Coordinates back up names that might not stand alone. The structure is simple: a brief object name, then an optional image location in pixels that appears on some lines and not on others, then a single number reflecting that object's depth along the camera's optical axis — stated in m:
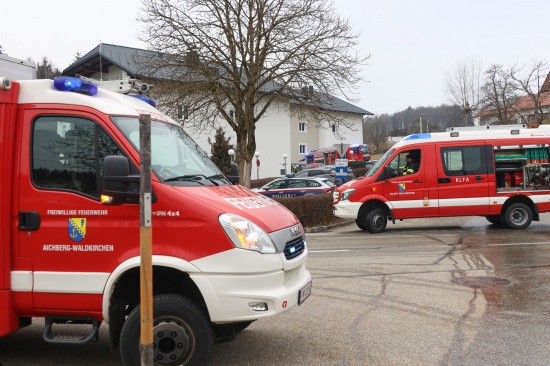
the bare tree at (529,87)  46.31
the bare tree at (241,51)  25.12
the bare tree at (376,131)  104.13
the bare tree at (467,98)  49.25
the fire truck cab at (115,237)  4.26
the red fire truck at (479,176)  14.55
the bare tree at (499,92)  48.09
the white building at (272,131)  39.44
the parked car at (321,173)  31.75
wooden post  3.63
